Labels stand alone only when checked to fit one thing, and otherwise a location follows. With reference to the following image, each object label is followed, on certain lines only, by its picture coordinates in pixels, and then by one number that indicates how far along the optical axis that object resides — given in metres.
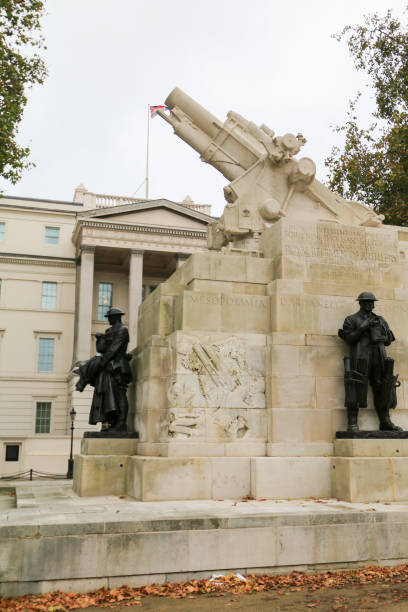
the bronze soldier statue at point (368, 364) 10.62
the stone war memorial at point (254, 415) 7.73
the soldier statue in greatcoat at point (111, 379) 11.95
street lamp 26.95
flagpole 51.38
